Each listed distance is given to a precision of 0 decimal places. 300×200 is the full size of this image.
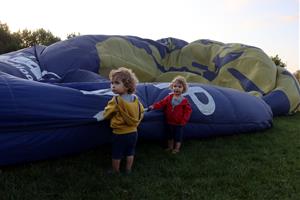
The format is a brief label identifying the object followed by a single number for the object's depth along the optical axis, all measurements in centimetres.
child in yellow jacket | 185
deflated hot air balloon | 185
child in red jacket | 231
